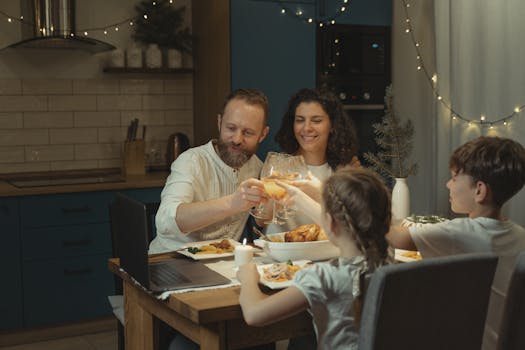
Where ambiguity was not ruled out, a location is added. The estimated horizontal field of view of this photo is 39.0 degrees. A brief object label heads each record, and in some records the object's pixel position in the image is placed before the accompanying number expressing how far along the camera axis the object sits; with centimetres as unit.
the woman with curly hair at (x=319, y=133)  335
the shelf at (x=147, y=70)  447
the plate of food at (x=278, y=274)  206
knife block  444
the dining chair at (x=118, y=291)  254
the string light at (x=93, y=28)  431
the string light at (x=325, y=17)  446
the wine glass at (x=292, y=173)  258
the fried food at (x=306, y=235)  244
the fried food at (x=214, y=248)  254
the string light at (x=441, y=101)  360
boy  216
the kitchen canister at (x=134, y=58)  450
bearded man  276
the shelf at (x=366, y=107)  460
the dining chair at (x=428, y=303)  167
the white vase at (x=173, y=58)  459
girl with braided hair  181
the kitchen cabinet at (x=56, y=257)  389
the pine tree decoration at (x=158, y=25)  455
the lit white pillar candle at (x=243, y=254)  232
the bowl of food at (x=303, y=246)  239
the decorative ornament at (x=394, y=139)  369
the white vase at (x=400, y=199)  314
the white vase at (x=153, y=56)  453
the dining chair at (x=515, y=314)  191
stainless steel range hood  415
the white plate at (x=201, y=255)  248
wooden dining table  194
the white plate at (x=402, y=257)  247
